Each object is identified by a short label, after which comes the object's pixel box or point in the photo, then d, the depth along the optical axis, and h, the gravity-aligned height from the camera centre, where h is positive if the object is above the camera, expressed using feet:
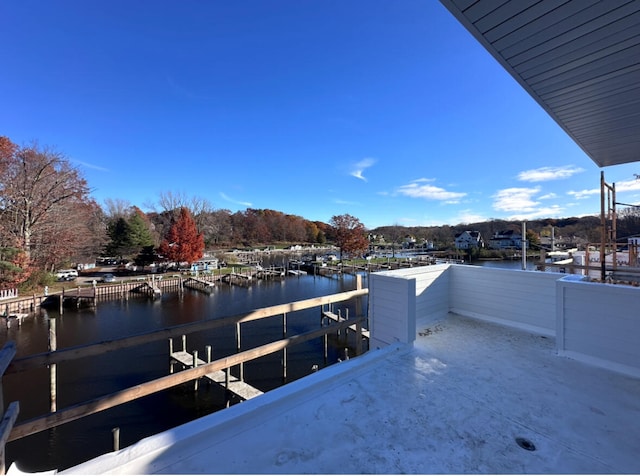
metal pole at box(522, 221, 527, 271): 14.67 -0.24
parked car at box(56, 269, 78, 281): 67.36 -8.76
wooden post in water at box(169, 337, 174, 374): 29.90 -13.64
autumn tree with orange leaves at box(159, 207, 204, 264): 85.76 -0.80
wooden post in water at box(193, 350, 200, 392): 25.97 -13.59
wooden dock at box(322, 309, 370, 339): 41.27 -11.85
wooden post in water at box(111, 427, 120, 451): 17.44 -13.00
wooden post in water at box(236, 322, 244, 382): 26.38 -12.84
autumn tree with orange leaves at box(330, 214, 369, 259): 121.08 +3.04
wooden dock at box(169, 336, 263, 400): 23.97 -13.56
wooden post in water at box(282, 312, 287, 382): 29.37 -14.51
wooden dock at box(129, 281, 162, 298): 64.74 -12.01
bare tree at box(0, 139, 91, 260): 49.11 +9.57
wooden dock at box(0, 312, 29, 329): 43.68 -12.84
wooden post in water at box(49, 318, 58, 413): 16.22 -6.53
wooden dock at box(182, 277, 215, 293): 73.56 -12.23
